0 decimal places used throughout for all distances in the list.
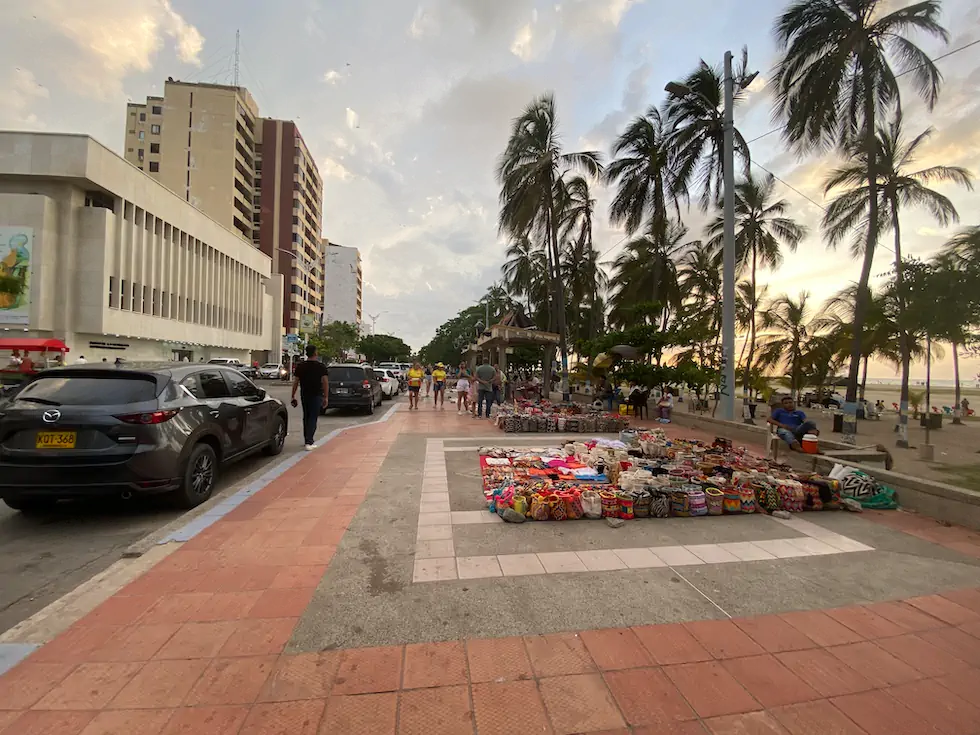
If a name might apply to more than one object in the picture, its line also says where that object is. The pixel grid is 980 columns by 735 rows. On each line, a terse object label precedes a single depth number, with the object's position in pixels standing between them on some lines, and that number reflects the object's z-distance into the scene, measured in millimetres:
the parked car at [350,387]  13594
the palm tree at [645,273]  24005
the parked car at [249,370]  30969
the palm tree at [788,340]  26906
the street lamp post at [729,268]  10477
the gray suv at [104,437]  4008
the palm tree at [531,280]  34281
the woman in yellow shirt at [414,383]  14991
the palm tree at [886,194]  14344
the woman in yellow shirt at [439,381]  15695
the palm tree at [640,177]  18875
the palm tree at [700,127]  15062
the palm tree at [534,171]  18547
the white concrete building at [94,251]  26156
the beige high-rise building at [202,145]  51781
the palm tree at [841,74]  12133
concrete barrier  4387
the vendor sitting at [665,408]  12289
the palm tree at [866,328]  16906
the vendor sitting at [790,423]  6777
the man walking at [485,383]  12508
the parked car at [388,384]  20755
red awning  22328
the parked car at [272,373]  37994
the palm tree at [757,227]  20969
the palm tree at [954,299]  8891
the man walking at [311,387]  7668
